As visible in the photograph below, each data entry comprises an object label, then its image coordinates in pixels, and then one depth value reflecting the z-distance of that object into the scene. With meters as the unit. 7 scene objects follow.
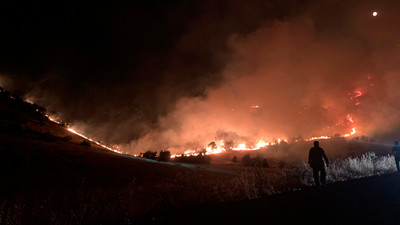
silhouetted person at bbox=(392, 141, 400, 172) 15.22
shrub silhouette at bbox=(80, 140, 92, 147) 23.39
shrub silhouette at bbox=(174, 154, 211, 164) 28.27
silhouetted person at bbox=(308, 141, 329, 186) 10.53
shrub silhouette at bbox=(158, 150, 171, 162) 26.31
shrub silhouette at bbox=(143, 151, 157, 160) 27.33
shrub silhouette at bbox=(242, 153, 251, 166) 27.39
